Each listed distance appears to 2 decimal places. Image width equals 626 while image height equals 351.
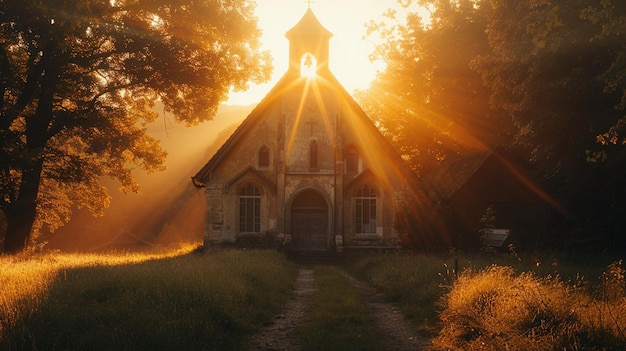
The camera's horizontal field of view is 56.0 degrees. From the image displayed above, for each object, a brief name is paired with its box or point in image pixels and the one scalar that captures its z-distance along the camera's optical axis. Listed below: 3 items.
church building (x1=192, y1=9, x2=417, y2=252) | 27.81
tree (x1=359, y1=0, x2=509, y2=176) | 34.62
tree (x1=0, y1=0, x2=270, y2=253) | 19.17
